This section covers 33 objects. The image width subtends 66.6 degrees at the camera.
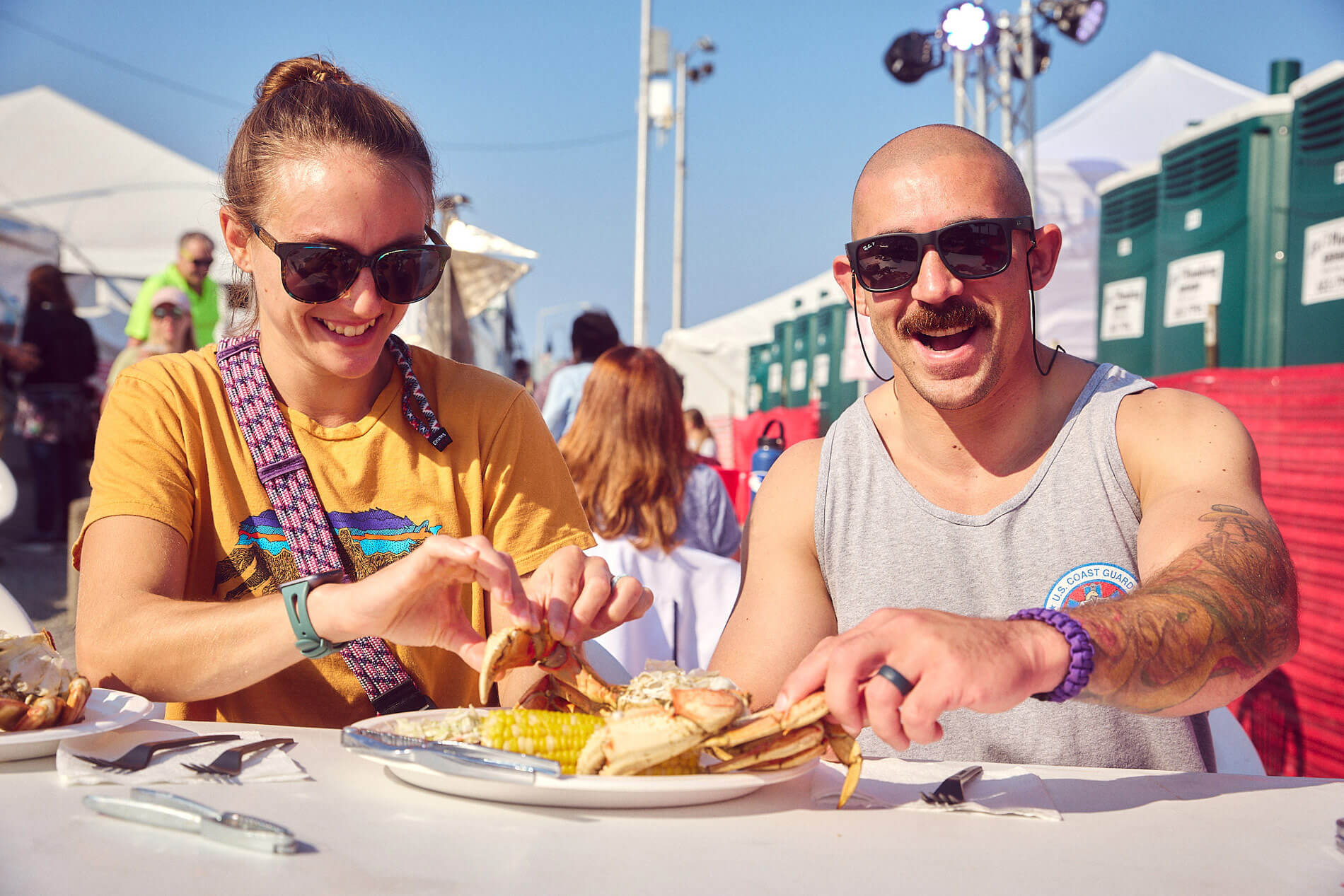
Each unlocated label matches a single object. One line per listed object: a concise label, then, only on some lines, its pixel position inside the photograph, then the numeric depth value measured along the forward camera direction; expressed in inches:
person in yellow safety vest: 288.5
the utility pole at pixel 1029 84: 450.3
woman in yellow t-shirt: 65.0
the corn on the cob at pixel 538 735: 50.3
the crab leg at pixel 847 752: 47.9
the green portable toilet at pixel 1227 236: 220.4
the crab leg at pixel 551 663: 54.6
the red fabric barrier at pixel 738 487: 257.0
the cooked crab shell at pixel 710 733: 47.1
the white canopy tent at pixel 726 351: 905.8
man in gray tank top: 75.2
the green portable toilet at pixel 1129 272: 275.3
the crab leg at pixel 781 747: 48.8
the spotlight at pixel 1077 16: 429.7
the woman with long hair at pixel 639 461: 169.3
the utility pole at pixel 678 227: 1197.7
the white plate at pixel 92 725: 50.5
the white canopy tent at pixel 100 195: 545.0
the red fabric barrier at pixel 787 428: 394.3
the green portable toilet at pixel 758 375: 783.2
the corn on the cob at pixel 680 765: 50.0
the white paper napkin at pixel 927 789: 49.7
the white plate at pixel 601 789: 45.2
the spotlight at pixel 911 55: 456.4
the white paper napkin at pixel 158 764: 48.3
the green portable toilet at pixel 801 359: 630.5
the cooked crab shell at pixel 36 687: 52.8
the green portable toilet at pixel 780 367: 692.7
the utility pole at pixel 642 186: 976.9
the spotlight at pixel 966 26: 426.3
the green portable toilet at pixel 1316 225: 200.7
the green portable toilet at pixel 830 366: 549.6
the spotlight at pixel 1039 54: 458.0
